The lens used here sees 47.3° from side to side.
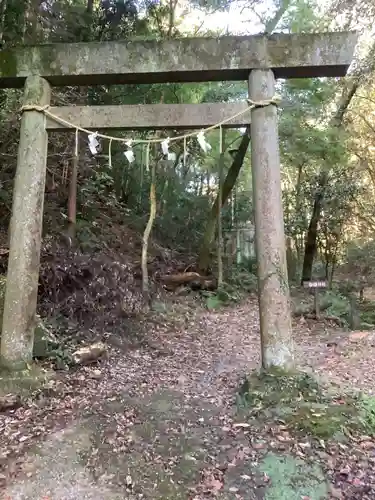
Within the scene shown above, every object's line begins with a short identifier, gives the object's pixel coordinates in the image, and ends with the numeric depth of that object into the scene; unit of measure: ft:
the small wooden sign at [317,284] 29.94
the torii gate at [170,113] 14.71
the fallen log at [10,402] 13.71
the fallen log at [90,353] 17.78
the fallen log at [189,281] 36.55
